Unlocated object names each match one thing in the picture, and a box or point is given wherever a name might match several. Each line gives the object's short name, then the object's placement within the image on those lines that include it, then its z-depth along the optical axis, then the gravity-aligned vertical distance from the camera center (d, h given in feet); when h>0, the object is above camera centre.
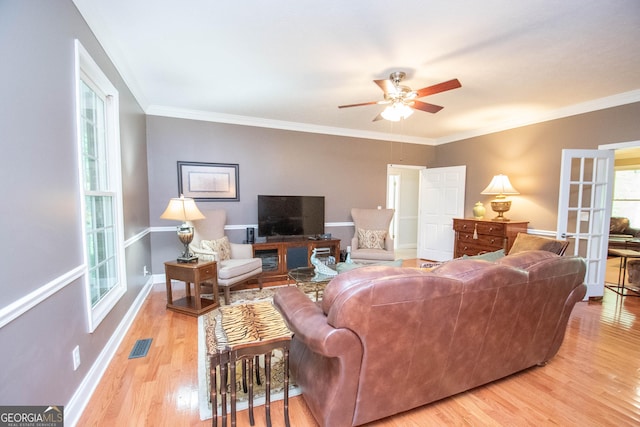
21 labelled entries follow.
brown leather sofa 3.99 -2.17
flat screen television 14.02 -0.95
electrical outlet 5.19 -3.17
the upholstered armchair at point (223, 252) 10.56 -2.40
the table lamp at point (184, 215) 10.01 -0.68
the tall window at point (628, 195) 20.34 +0.48
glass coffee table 8.60 -2.72
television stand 13.23 -2.84
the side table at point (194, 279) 9.51 -2.98
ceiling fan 7.89 +3.23
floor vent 7.17 -4.22
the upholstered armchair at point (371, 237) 14.02 -2.15
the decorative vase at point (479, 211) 14.93 -0.62
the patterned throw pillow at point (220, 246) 11.46 -2.15
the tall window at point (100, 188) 6.38 +0.22
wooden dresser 13.08 -1.81
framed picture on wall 13.17 +0.82
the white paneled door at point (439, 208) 17.24 -0.61
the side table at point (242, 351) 4.33 -2.67
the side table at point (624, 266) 11.58 -3.00
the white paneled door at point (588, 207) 11.14 -0.27
